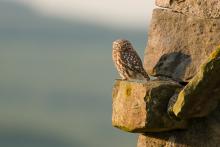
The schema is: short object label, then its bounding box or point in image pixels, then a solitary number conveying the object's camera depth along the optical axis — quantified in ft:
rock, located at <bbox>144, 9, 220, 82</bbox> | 47.67
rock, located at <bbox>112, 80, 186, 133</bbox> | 46.06
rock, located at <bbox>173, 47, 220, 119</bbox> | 44.14
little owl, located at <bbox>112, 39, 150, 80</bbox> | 54.60
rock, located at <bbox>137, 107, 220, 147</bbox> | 47.57
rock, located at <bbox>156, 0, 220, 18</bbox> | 47.37
